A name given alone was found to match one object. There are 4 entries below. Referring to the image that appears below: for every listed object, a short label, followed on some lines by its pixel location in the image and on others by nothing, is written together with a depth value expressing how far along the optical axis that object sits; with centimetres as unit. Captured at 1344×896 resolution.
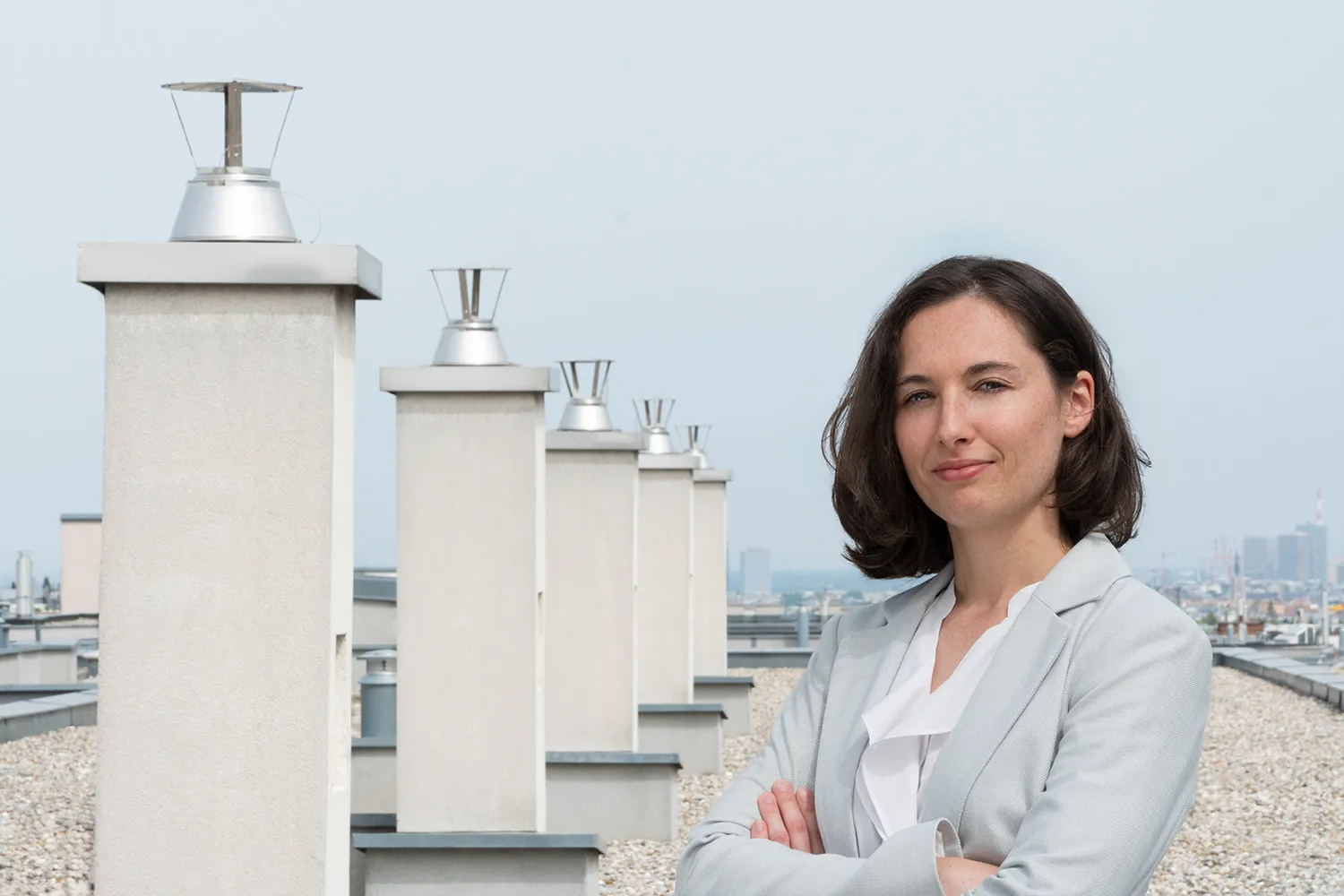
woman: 213
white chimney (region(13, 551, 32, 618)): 2684
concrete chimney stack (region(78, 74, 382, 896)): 553
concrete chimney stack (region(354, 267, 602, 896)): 848
